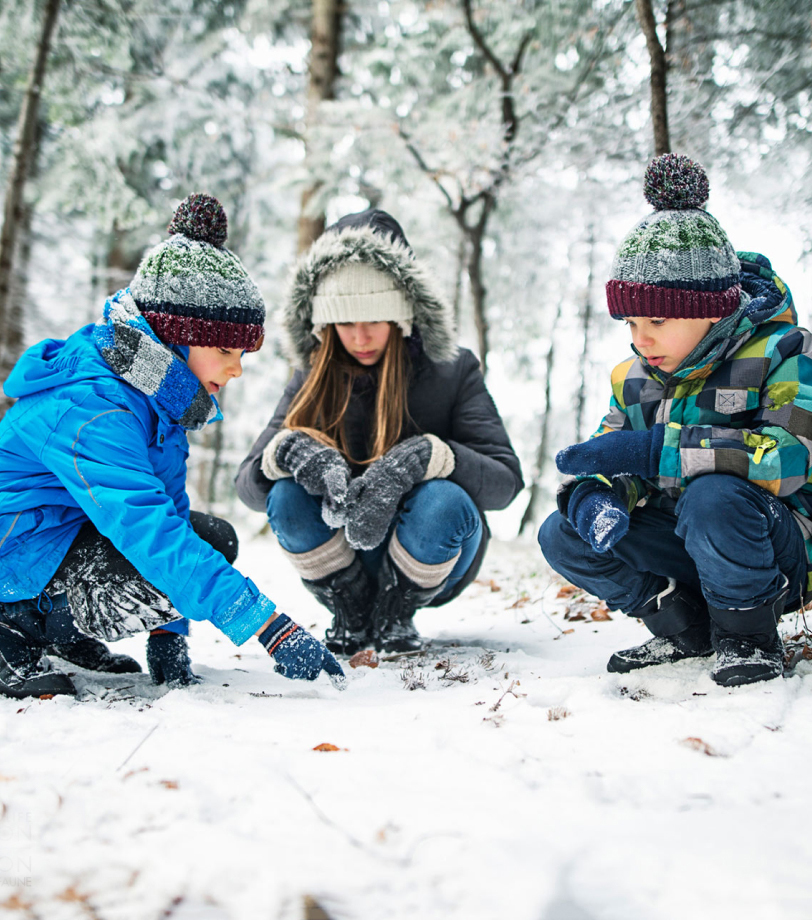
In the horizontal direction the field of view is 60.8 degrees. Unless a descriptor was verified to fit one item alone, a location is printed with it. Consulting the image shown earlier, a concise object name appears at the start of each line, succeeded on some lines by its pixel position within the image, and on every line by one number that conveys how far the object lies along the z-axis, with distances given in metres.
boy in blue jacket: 1.91
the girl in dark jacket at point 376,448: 2.71
